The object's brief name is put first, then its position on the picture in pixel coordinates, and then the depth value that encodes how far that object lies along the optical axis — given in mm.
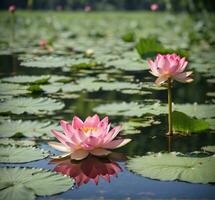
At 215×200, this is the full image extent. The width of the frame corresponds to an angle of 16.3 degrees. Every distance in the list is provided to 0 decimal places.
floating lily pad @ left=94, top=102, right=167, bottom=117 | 2643
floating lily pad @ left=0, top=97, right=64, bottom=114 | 2665
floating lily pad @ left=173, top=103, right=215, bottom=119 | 2590
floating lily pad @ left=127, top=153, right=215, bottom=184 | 2034
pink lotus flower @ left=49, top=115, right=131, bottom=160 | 2118
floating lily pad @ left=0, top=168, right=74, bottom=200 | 1954
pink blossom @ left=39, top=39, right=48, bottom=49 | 6034
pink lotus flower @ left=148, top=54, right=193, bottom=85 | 2367
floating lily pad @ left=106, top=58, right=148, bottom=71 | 3708
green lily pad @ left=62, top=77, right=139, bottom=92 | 3160
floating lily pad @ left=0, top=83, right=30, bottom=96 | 2980
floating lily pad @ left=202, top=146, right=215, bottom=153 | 2235
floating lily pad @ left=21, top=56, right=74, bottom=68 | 3825
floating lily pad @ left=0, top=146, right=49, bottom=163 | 2153
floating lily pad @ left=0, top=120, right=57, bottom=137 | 2399
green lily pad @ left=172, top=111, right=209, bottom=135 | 2372
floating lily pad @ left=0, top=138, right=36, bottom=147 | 2297
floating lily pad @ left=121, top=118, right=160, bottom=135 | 2440
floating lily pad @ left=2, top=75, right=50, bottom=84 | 3228
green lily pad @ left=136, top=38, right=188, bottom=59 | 3641
